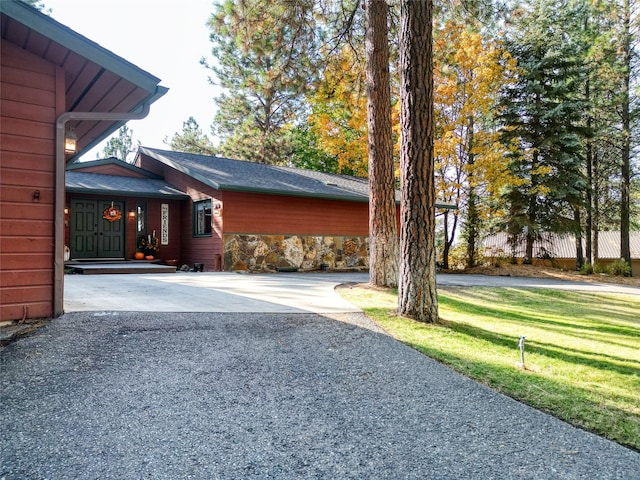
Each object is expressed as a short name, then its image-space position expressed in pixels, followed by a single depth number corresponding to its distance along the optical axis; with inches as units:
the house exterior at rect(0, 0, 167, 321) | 153.2
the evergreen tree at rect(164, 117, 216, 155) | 1123.9
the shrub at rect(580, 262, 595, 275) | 546.9
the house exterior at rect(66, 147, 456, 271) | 452.1
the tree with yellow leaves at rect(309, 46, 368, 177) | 370.3
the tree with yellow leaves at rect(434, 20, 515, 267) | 558.9
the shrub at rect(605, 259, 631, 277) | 536.4
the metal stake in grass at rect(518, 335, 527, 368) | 136.4
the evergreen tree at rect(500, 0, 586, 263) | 592.1
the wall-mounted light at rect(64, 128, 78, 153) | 220.4
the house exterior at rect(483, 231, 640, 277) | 622.5
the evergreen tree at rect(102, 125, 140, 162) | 1807.3
